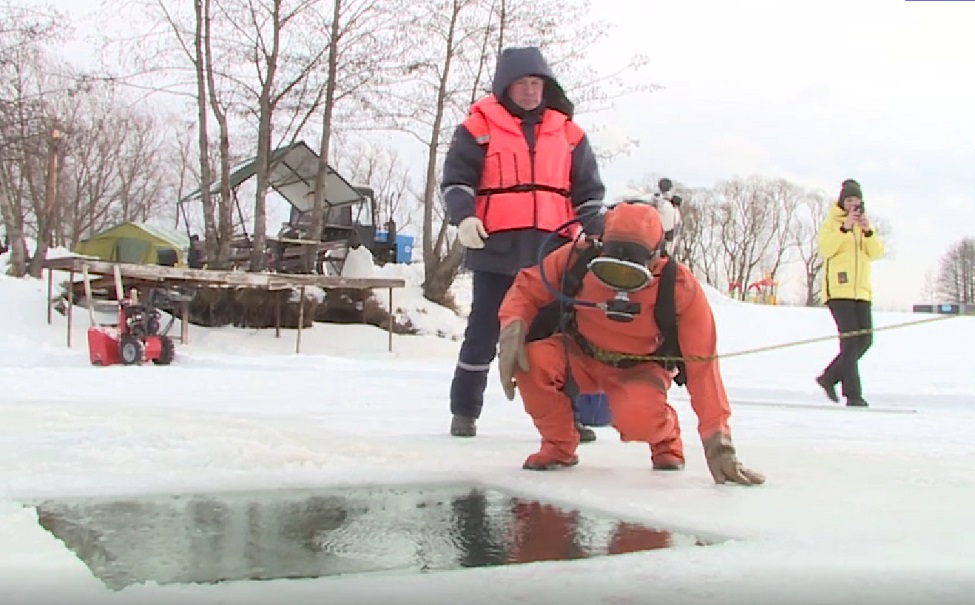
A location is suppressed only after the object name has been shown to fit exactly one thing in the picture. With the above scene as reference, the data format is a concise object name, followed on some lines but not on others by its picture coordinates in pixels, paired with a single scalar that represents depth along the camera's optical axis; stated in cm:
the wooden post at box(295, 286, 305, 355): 1170
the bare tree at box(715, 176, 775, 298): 4391
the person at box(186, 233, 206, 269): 1721
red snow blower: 887
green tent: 2492
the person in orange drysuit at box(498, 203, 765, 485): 268
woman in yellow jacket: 608
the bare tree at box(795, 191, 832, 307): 3684
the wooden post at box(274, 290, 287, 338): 1264
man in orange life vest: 359
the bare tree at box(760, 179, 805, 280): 4100
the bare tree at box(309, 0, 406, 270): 1423
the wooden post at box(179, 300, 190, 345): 1102
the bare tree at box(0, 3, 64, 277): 1622
